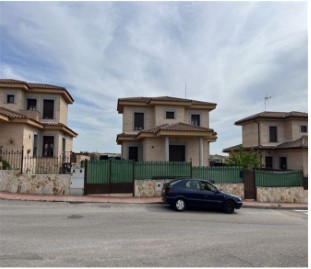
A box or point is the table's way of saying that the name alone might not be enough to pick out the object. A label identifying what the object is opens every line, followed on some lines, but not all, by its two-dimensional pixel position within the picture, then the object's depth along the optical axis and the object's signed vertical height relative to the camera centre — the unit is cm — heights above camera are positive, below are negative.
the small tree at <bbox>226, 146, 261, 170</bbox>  2023 +29
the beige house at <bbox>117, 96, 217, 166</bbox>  1983 +259
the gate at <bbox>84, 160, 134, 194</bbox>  1480 -79
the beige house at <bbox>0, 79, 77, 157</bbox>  1803 +371
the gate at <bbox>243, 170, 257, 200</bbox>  1622 -131
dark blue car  1146 -145
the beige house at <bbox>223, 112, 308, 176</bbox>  2722 +326
